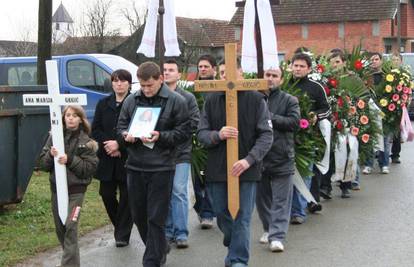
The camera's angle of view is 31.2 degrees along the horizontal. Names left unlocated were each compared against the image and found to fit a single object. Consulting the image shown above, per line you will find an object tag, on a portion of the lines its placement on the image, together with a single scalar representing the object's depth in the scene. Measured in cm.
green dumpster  834
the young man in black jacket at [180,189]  720
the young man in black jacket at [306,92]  858
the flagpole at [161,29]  1019
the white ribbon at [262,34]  833
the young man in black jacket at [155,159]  603
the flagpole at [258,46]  844
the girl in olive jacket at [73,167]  620
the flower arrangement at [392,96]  1287
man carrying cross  611
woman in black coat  730
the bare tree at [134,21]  5566
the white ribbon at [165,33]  1019
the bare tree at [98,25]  5380
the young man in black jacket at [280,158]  727
